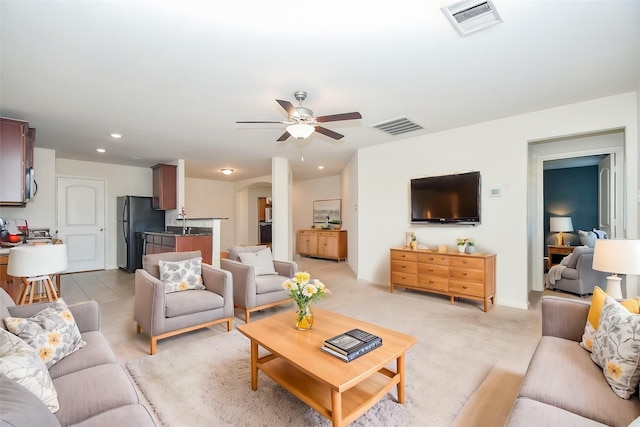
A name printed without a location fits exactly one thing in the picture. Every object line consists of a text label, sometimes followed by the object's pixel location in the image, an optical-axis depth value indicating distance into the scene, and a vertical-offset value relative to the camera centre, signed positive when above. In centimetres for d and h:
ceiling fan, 264 +89
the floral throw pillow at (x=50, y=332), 157 -64
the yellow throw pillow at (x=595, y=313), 168 -58
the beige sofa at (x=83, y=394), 84 -80
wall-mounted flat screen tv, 420 +24
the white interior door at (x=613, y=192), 411 +32
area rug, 181 -121
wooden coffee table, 157 -83
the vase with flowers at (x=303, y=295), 212 -56
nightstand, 609 -77
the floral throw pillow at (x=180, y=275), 307 -62
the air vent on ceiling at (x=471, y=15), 178 +124
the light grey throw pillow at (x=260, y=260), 380 -58
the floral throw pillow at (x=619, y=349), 134 -65
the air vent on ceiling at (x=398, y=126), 390 +122
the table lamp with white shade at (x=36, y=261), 237 -36
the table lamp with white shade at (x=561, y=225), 647 -23
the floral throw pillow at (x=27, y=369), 114 -60
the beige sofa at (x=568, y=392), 121 -81
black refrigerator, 625 -21
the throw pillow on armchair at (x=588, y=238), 496 -41
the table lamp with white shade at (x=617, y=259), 201 -31
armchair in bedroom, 436 -89
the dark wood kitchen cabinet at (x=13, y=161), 339 +63
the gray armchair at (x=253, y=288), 336 -84
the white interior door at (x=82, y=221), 621 -10
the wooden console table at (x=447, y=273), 379 -80
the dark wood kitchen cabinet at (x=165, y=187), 638 +61
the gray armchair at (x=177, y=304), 264 -83
